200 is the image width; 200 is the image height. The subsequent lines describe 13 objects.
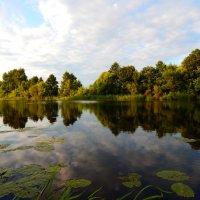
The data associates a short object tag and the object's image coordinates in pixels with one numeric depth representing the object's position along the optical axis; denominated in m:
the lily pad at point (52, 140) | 12.96
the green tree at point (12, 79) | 114.87
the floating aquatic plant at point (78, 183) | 6.74
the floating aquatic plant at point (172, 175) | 7.22
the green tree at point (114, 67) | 84.27
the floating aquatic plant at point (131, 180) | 6.79
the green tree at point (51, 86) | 92.66
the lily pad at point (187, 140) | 12.53
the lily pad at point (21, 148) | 11.03
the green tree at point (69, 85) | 86.12
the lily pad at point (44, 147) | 11.12
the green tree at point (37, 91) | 89.50
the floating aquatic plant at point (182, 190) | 6.13
